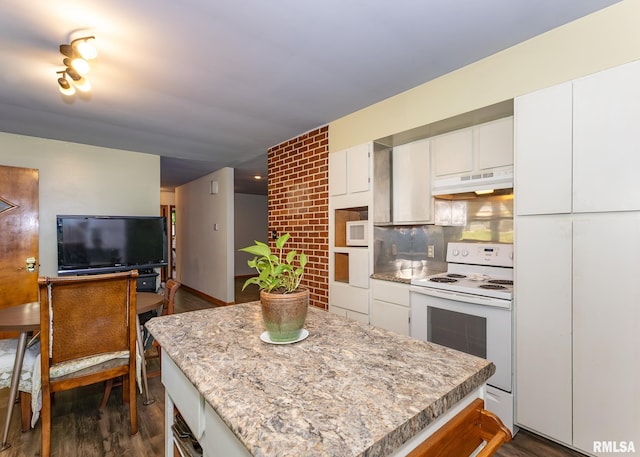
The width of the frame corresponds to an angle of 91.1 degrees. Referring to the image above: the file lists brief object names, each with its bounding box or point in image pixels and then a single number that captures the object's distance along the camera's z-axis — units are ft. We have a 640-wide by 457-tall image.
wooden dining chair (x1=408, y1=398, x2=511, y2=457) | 2.39
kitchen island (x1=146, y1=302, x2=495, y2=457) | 2.01
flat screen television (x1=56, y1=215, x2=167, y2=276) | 11.78
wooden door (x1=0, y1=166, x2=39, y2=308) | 10.55
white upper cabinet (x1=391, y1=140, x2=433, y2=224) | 8.77
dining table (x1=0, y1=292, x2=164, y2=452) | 5.93
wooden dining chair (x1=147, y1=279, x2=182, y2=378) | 7.91
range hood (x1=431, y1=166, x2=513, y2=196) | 7.03
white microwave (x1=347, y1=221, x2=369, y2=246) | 9.44
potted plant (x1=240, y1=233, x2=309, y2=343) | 3.46
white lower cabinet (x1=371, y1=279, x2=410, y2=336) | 8.14
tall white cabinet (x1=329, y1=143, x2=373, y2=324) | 9.30
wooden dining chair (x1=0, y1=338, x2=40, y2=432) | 6.15
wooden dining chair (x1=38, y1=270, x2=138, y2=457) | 5.54
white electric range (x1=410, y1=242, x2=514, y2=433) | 6.29
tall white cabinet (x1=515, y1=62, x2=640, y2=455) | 4.99
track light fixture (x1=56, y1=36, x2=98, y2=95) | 5.66
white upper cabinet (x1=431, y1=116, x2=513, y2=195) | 7.07
